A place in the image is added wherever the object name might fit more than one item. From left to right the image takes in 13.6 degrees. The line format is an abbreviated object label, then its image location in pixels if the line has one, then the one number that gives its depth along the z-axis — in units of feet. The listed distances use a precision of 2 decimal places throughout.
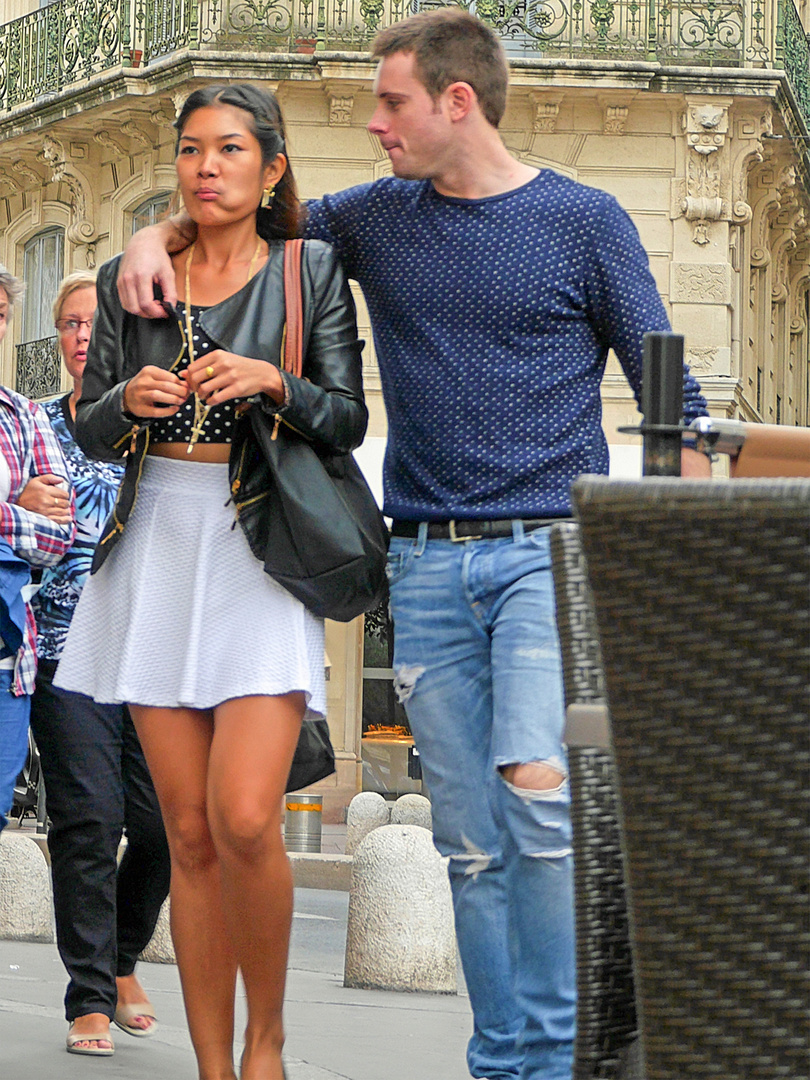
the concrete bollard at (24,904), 52.01
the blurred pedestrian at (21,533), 28.21
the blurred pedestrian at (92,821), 28.94
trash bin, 86.48
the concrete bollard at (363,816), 84.88
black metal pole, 17.60
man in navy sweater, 21.84
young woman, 21.86
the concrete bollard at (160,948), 46.34
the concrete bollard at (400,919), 44.31
